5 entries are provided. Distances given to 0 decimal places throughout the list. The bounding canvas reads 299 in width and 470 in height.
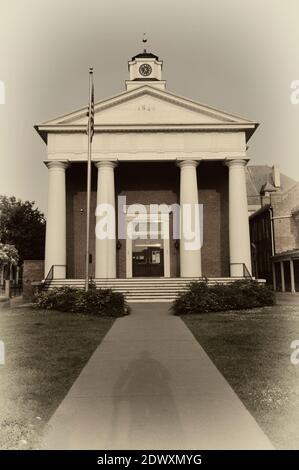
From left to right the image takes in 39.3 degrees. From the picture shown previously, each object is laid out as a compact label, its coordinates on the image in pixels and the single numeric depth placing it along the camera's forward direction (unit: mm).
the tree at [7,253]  37922
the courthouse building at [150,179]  28453
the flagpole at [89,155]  19258
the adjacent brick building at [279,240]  38906
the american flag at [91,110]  19219
